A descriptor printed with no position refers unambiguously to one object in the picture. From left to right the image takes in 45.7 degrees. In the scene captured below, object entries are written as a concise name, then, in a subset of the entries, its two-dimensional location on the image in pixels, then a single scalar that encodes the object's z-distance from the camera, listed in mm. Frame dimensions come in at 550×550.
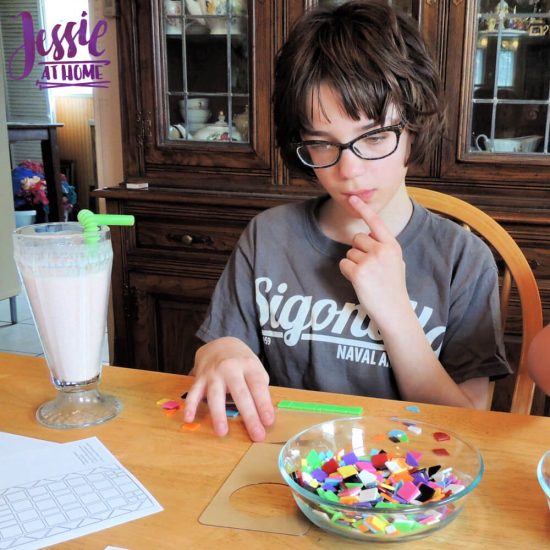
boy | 922
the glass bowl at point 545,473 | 545
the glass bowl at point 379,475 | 506
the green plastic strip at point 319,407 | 764
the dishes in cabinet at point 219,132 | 2176
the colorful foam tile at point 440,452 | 643
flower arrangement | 4184
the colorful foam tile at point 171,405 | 785
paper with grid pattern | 543
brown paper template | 544
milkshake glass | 727
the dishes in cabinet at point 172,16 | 2131
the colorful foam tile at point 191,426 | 729
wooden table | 526
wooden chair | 988
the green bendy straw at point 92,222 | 742
